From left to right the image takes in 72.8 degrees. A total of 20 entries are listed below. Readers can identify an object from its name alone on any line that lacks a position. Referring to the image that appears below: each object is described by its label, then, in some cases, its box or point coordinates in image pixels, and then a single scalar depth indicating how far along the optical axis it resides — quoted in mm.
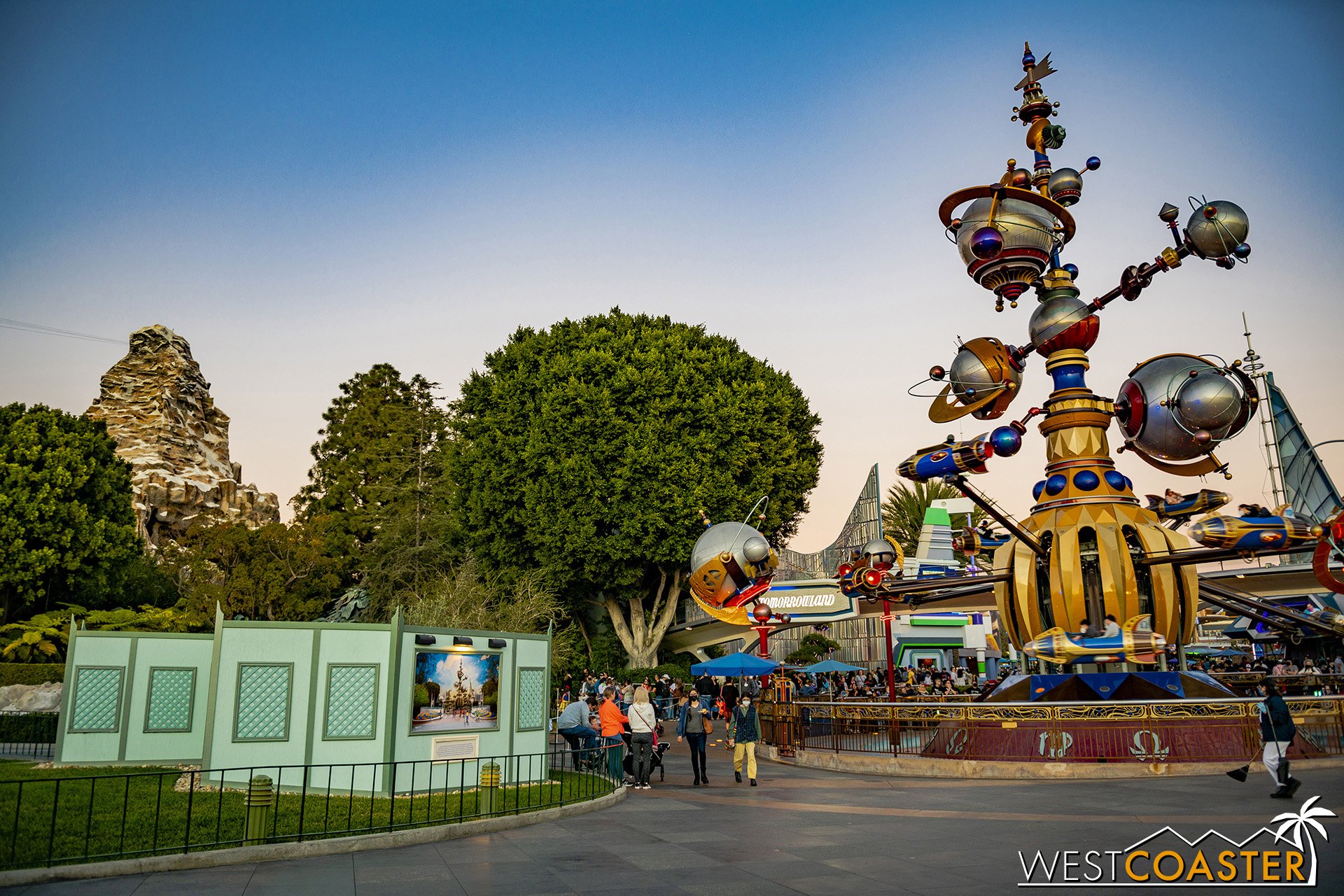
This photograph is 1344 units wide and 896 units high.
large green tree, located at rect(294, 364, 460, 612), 43531
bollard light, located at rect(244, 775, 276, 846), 8984
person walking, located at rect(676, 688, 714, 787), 16109
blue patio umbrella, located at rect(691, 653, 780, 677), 28359
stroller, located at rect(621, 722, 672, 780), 16016
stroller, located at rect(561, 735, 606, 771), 14531
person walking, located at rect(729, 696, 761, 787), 16031
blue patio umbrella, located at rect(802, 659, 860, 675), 34938
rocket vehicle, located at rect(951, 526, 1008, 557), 21312
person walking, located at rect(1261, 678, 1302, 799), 11758
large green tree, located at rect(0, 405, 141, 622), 38219
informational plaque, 13876
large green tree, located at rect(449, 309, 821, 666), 34969
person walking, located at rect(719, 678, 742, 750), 28011
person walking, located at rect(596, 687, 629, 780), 14934
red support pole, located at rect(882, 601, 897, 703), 22391
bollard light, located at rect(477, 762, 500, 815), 11094
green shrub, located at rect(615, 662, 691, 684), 37250
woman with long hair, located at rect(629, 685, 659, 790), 15570
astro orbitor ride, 17797
